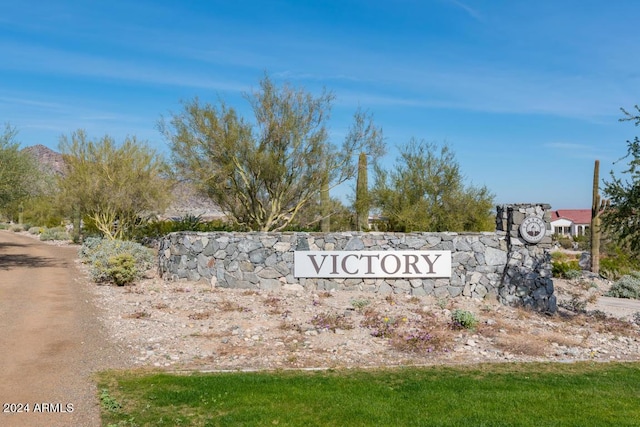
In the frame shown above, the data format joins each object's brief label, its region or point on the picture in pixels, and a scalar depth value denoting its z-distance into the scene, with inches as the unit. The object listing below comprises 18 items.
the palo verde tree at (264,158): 972.6
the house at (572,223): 2973.4
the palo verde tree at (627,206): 470.3
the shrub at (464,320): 484.7
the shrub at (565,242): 2105.1
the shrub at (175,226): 1179.4
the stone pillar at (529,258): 605.9
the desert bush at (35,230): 1822.3
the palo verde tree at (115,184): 1148.5
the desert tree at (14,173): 892.6
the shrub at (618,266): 1040.2
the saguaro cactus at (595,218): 1092.0
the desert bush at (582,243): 1810.3
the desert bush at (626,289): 804.0
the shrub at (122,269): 696.4
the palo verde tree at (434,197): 1083.3
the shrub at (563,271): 986.7
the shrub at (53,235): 1521.9
